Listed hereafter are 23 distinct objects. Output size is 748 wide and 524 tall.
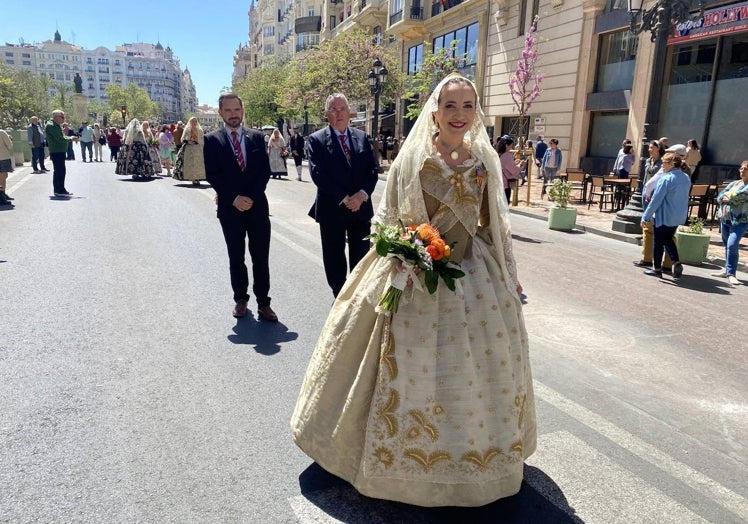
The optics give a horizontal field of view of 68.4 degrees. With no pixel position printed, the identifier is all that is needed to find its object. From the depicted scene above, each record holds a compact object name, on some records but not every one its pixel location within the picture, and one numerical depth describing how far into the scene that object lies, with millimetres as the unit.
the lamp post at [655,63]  10398
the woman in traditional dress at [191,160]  16297
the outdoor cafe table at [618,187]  13553
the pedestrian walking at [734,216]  7402
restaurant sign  14391
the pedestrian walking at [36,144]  18234
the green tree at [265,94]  48656
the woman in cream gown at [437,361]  2408
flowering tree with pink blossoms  20188
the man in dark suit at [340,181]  4895
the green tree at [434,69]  25906
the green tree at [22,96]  42375
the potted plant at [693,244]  8531
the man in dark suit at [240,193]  4949
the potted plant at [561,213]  11570
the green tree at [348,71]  31234
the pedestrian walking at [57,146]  13086
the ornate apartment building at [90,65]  179875
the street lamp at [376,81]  23359
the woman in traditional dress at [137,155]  18014
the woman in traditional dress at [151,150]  18169
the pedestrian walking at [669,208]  7332
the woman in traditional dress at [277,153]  19297
